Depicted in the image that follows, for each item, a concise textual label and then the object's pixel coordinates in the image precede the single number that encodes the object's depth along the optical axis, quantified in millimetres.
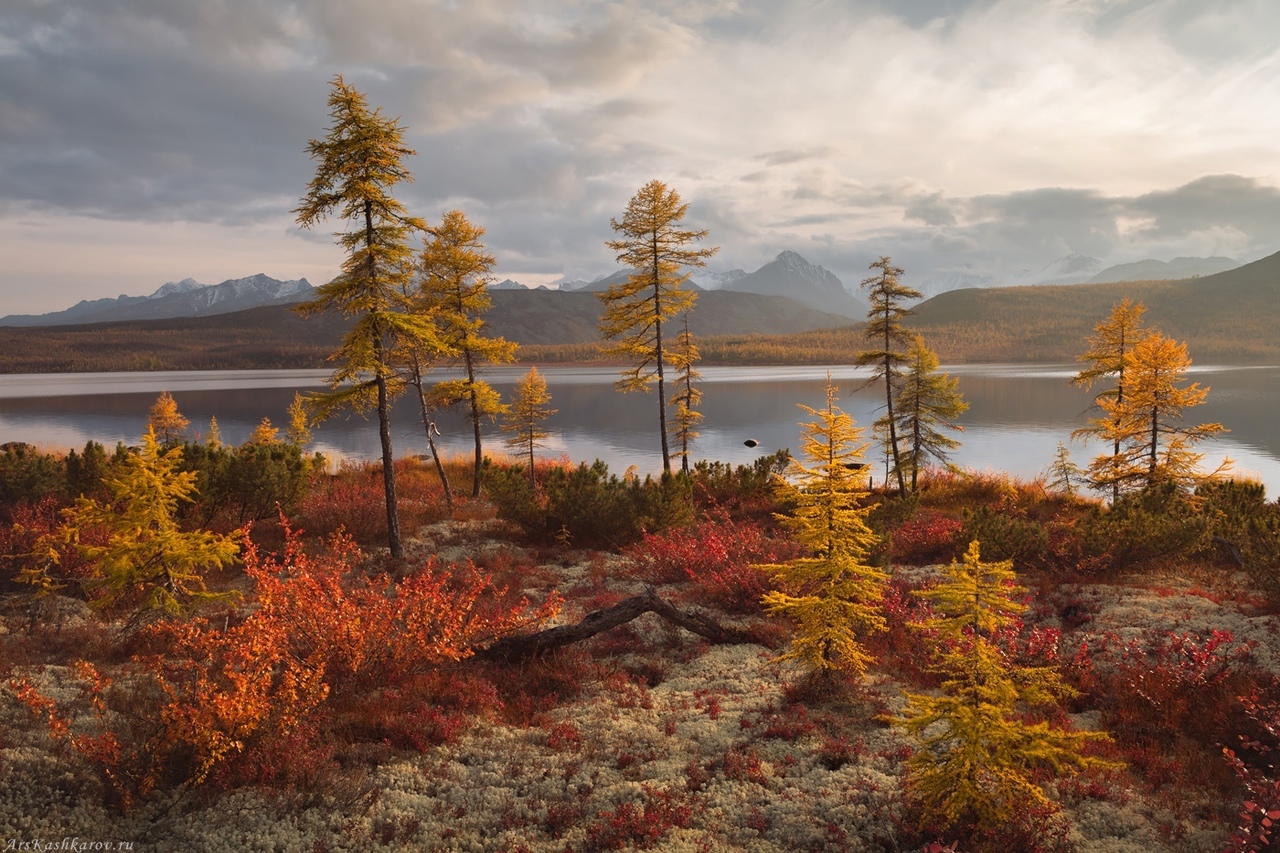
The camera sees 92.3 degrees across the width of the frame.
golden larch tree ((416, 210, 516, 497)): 22859
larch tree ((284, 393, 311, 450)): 33156
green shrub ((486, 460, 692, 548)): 17000
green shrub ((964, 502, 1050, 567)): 13711
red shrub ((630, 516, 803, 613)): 12070
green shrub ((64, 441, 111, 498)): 15508
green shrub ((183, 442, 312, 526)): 15766
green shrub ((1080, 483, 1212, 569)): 13047
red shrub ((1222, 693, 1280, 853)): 4446
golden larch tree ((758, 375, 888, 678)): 7629
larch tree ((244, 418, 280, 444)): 30566
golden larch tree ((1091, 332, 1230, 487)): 18969
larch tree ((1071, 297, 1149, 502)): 21344
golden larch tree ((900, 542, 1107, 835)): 4855
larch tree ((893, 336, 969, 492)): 27812
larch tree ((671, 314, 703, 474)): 25094
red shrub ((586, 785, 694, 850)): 5445
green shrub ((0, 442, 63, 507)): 14844
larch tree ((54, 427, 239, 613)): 9023
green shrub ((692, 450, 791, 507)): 21853
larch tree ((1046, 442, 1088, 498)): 26106
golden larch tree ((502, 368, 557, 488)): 26797
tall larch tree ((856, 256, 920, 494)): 26016
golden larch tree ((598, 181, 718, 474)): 23234
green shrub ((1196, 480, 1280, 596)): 10307
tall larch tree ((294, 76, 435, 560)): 12844
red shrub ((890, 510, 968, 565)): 15164
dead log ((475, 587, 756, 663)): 9477
